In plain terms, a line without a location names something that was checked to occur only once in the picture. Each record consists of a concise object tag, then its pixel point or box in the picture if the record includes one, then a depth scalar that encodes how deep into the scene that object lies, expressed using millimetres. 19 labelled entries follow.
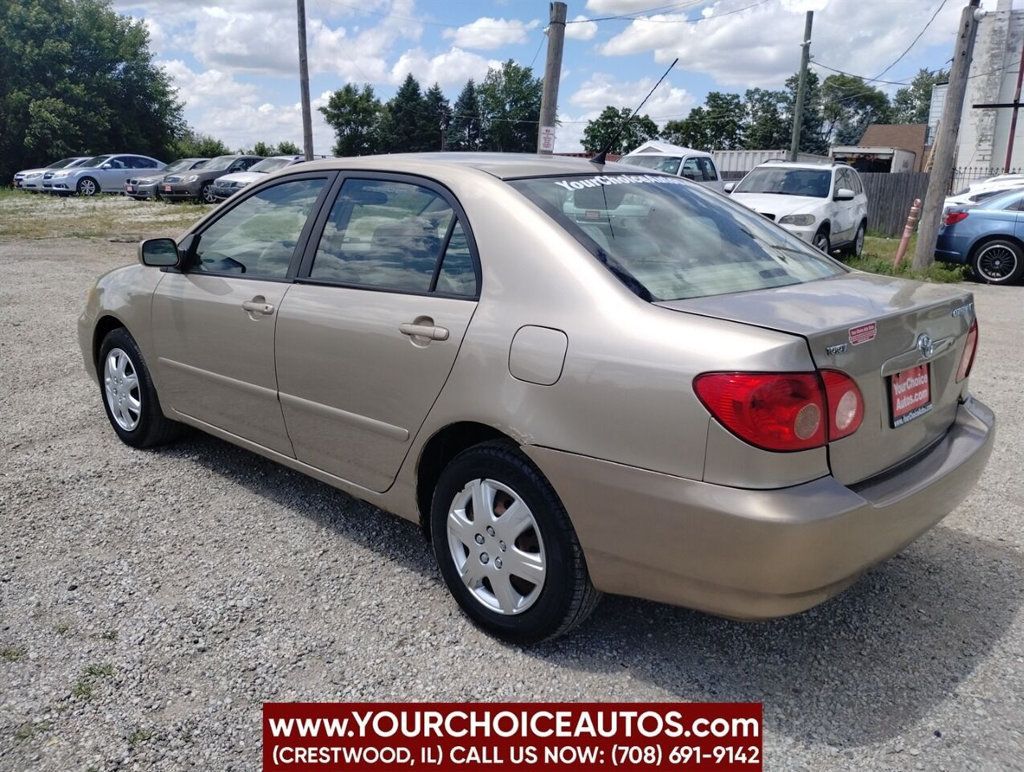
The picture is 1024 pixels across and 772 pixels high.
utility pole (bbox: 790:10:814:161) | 27281
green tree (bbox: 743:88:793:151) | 77000
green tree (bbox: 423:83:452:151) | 72188
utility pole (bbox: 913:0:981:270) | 12477
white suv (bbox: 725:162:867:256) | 12539
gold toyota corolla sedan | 2395
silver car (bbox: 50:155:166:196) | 29656
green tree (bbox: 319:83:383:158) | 71062
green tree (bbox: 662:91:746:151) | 70350
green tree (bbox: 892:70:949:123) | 93125
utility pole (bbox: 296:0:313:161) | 23031
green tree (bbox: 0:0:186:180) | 39406
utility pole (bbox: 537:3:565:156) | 12234
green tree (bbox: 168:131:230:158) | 47106
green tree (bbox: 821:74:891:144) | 92188
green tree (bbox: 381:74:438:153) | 71375
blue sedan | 12750
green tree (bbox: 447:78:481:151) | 75938
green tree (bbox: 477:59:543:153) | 71375
